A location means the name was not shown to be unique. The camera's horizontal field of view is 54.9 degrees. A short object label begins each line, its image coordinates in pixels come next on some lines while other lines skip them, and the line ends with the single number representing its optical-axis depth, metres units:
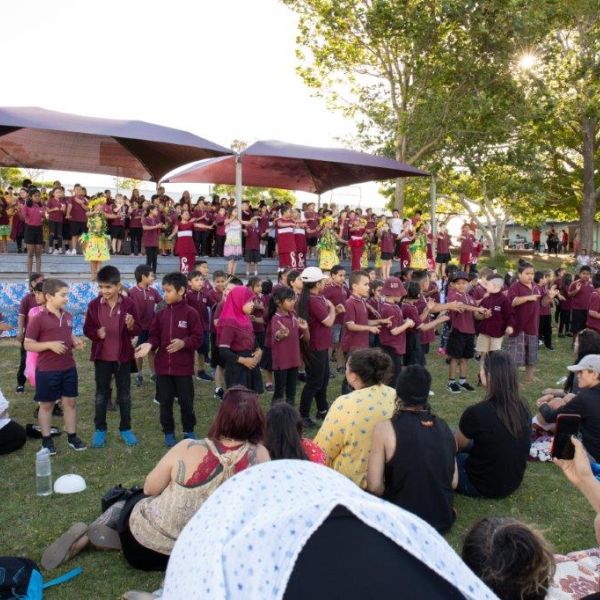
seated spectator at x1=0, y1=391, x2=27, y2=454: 5.53
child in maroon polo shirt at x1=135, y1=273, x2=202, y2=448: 5.80
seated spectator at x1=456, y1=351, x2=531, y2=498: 4.59
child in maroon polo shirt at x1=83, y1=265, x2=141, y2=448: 5.81
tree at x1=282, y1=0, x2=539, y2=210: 17.73
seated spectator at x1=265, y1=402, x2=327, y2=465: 3.52
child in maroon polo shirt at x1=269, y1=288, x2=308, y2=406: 6.54
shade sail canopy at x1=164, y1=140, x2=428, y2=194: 12.48
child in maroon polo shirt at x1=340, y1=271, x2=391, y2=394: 7.12
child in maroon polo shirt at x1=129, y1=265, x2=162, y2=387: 7.39
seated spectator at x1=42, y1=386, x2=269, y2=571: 3.23
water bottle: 4.75
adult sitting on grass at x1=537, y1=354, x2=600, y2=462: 4.70
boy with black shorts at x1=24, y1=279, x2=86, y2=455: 5.40
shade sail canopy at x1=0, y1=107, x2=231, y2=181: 9.66
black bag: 4.15
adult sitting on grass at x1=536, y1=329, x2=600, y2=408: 6.26
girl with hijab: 6.39
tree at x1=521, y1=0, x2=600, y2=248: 20.38
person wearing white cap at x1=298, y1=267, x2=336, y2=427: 6.84
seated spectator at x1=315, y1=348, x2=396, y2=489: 4.39
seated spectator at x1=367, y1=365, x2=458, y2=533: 3.86
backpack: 3.18
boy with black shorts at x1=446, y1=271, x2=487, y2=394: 8.40
